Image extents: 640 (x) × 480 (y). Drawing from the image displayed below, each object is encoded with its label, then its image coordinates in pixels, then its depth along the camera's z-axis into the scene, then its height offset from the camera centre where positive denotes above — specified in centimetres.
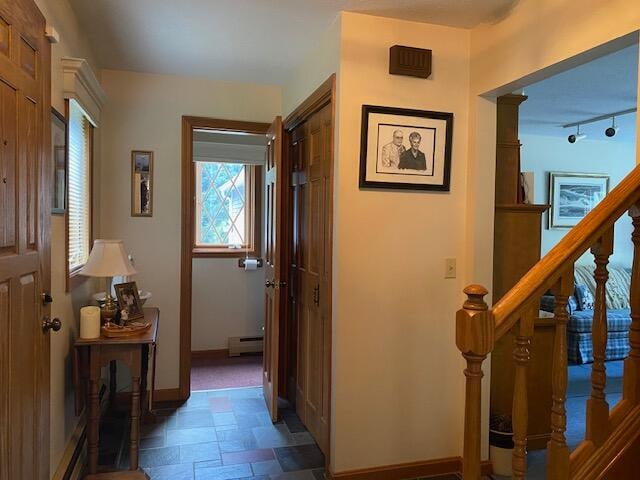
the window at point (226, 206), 523 +20
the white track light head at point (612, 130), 458 +95
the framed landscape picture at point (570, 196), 587 +42
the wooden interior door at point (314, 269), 275 -28
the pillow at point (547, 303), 446 -69
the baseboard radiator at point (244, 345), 498 -125
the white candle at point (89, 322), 242 -50
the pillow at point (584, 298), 502 -71
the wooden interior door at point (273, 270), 326 -32
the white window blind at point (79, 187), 267 +21
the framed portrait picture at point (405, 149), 250 +42
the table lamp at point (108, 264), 252 -22
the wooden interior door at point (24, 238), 149 -6
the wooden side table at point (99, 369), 243 -74
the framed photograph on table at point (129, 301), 270 -44
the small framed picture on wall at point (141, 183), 354 +30
